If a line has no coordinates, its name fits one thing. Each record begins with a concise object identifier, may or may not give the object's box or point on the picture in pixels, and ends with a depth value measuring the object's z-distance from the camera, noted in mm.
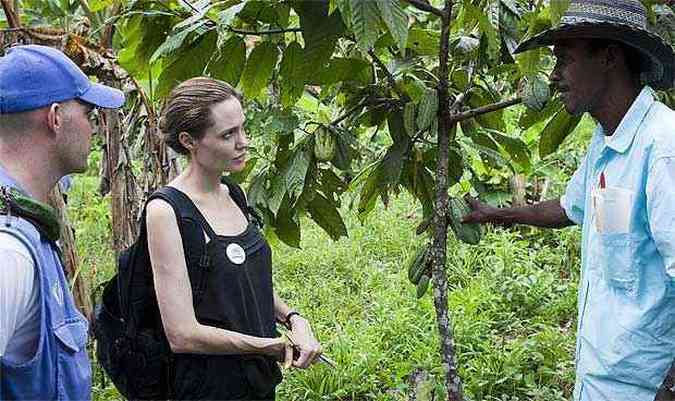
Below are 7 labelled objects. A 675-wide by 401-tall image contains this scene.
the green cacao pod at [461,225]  2318
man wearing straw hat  1816
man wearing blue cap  1329
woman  1909
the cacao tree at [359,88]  2115
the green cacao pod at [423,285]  2482
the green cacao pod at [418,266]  2441
